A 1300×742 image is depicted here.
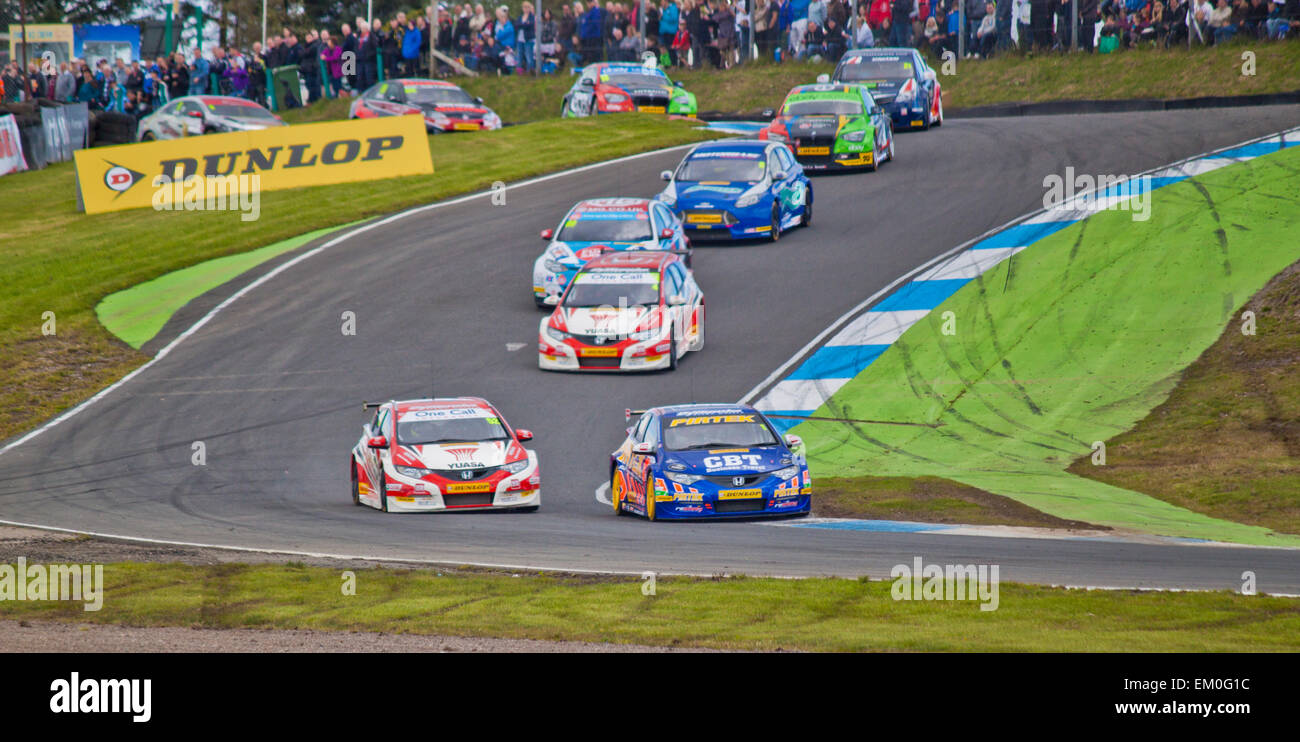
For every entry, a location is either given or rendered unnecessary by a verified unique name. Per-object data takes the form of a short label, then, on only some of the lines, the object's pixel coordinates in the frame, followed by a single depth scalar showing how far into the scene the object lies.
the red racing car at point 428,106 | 41.88
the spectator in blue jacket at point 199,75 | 49.12
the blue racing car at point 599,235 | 25.72
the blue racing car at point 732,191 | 28.70
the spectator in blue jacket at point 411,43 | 48.81
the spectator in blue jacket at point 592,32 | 48.44
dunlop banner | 32.75
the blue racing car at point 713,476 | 15.95
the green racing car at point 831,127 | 32.97
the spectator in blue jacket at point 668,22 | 46.59
